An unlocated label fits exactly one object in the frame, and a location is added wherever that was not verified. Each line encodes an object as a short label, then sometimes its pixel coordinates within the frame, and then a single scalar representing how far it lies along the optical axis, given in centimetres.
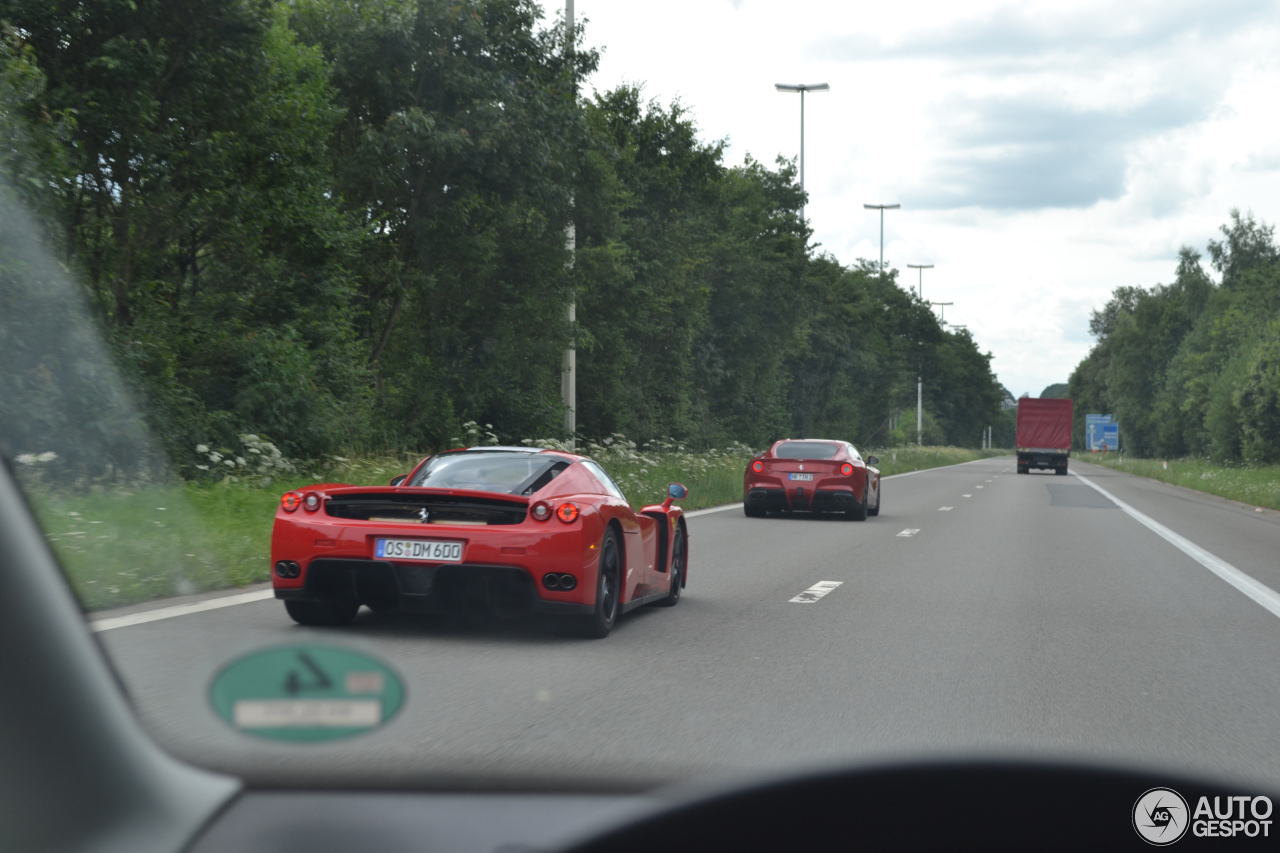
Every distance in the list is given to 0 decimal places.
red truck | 6016
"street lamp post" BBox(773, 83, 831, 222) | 5503
